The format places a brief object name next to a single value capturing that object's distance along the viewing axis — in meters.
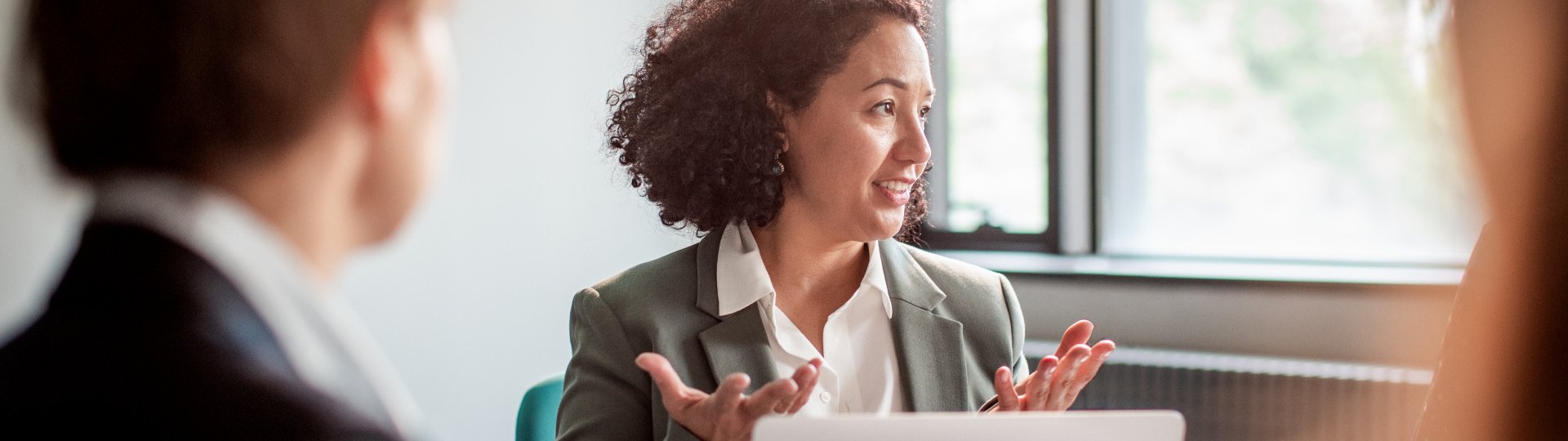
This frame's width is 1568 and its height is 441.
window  3.31
